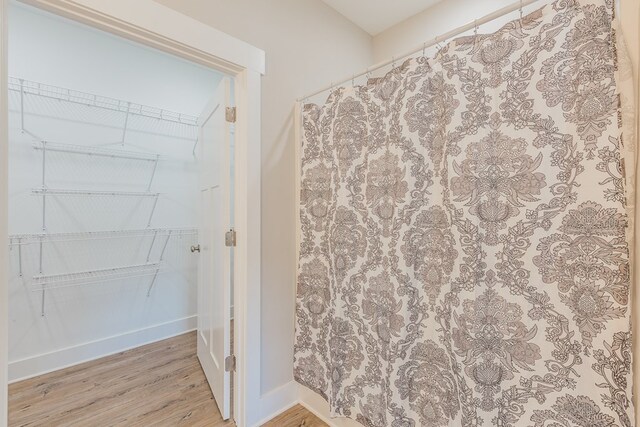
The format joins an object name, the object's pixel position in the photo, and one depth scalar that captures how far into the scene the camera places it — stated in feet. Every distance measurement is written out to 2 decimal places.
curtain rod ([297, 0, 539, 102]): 3.04
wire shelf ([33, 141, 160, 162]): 6.86
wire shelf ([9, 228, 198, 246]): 6.59
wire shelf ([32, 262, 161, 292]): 6.82
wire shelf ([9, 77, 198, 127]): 6.62
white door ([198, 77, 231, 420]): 5.18
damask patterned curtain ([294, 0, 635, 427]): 2.51
